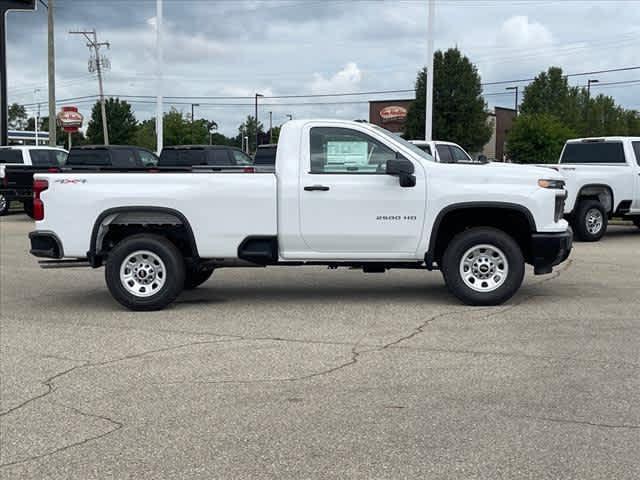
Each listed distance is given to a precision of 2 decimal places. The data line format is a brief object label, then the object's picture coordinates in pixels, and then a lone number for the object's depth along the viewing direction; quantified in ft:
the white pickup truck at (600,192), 52.21
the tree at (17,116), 446.19
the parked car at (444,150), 59.57
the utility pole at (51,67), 109.50
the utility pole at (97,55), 229.45
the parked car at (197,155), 70.44
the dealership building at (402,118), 256.32
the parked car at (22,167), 72.23
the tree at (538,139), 158.81
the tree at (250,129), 380.25
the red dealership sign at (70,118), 294.66
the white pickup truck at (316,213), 28.48
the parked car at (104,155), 71.20
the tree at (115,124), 255.91
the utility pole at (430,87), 83.82
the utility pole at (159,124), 85.51
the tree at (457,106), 196.75
